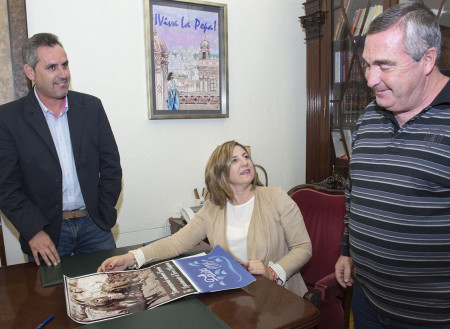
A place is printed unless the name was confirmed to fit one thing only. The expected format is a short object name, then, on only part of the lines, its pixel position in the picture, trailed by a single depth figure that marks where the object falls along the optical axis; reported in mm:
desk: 1055
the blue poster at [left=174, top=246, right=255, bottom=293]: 1229
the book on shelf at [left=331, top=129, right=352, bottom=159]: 2986
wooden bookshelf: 2820
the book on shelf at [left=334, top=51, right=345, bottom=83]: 2992
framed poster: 2688
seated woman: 1709
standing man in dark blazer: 1795
